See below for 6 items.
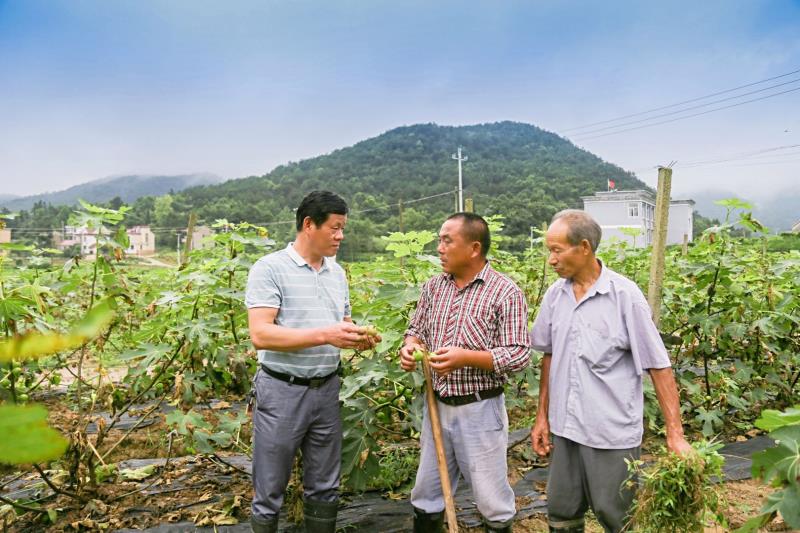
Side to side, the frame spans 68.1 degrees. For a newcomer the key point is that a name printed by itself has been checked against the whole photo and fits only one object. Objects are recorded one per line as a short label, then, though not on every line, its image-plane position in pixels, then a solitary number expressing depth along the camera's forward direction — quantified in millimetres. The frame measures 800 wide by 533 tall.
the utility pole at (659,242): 4320
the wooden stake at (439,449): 2436
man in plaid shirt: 2627
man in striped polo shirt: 2729
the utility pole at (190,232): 6312
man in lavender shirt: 2383
